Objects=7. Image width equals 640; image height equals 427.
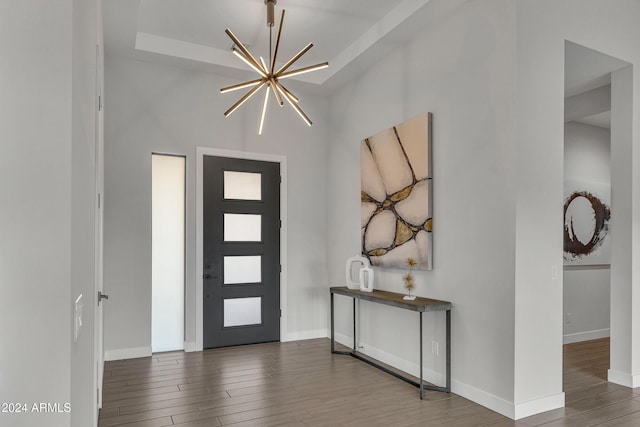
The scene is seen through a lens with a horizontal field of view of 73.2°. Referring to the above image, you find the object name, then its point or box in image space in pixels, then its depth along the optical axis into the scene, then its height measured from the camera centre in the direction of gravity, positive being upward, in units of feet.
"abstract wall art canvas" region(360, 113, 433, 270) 12.92 +0.69
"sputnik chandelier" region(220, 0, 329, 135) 11.36 +3.94
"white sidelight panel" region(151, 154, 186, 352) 16.20 -1.42
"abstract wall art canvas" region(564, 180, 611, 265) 18.22 -0.30
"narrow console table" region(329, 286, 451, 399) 11.57 -2.60
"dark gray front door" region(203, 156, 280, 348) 16.57 -1.46
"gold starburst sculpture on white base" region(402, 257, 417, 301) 12.75 -1.95
